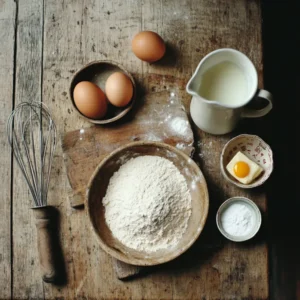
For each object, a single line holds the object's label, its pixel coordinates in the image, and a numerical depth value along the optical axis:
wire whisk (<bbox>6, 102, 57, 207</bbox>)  1.11
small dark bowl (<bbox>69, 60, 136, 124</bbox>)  1.08
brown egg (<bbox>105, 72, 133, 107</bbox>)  1.04
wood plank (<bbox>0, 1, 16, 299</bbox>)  1.10
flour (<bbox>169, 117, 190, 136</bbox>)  1.08
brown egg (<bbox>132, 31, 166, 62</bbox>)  1.05
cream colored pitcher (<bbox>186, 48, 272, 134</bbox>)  0.94
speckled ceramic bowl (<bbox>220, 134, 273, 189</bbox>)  1.04
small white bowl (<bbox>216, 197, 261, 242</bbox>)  1.04
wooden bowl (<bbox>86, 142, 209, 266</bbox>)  1.00
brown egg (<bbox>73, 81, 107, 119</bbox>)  1.03
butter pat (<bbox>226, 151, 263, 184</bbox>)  1.03
